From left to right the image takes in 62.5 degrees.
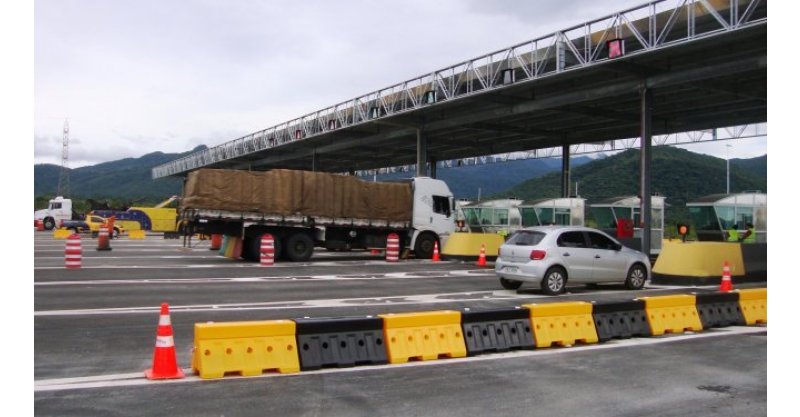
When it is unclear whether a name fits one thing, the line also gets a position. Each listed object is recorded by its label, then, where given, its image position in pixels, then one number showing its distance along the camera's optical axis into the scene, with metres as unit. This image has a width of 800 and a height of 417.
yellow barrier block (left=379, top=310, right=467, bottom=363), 8.20
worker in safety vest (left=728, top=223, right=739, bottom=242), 26.09
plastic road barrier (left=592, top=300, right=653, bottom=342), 9.80
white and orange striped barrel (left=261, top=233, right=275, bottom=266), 21.95
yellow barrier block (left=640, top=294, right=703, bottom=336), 10.30
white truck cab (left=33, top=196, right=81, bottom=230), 53.94
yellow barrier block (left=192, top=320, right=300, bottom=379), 7.20
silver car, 14.62
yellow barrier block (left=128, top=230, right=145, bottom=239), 43.47
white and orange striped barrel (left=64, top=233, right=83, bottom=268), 19.53
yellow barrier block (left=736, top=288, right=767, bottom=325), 11.42
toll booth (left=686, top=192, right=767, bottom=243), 28.30
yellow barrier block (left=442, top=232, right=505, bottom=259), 24.58
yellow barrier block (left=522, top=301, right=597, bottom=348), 9.29
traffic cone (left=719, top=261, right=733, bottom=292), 15.20
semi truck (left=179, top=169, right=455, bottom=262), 22.03
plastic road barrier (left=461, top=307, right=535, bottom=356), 8.78
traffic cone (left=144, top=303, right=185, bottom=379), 7.04
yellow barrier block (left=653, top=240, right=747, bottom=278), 17.33
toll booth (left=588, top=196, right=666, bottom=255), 31.17
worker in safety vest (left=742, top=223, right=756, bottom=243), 27.45
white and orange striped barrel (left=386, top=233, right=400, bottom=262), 25.30
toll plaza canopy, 22.22
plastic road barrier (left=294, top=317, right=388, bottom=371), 7.75
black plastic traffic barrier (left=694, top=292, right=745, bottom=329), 10.96
